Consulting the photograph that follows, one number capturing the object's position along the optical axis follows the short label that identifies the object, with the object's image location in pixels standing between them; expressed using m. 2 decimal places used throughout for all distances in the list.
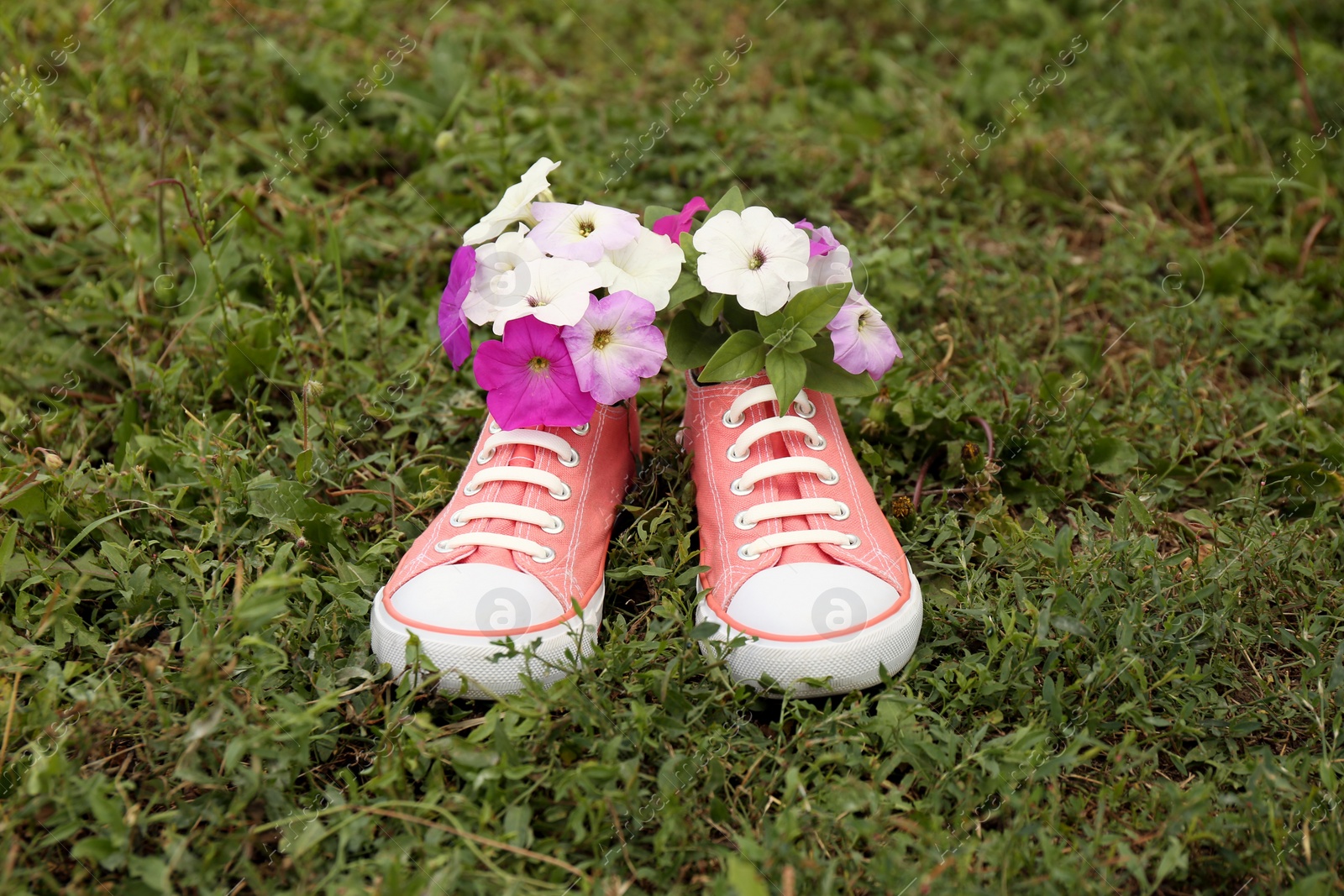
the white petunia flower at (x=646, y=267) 0.88
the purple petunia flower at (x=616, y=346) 0.87
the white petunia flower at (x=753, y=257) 0.88
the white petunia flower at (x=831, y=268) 0.90
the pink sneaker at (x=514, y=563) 0.82
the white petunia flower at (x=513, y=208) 0.90
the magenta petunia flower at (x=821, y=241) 0.89
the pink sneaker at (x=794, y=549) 0.82
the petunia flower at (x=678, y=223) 0.91
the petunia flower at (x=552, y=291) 0.87
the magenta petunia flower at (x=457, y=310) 0.89
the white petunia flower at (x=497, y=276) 0.88
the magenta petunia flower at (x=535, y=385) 0.87
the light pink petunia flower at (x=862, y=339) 0.89
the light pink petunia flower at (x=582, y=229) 0.88
